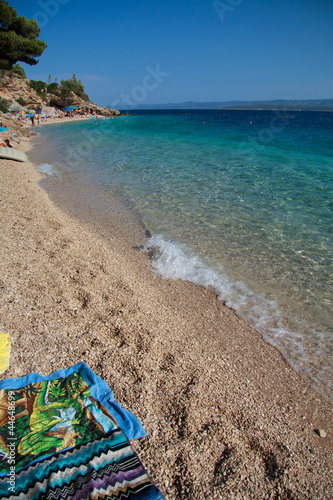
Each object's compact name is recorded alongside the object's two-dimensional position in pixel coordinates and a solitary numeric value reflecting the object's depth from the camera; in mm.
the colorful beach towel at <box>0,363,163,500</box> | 1924
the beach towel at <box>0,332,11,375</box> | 2814
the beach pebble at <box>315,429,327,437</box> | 2684
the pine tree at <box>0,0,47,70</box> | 24578
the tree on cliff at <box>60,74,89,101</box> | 68375
